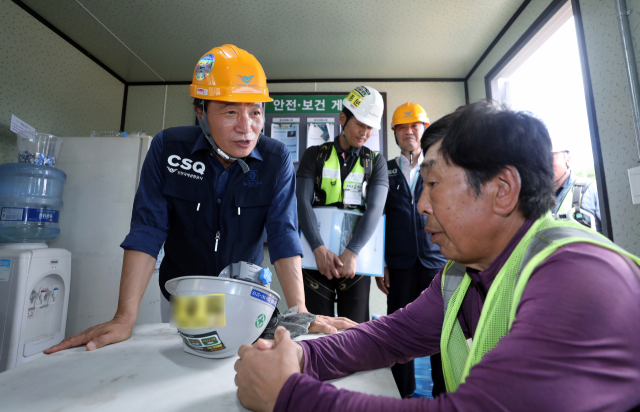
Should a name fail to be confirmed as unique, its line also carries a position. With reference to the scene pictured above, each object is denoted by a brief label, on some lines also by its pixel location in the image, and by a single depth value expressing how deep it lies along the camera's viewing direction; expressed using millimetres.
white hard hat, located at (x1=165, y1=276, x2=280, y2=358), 653
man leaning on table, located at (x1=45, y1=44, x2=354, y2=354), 1092
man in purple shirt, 361
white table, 529
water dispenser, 1942
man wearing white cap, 1803
